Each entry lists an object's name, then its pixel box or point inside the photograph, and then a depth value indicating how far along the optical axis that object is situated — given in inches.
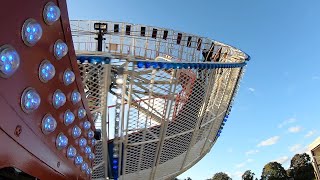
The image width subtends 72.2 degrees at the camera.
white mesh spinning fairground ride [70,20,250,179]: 339.5
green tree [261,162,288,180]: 1580.3
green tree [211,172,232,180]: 1979.6
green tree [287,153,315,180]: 1412.2
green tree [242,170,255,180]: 1793.3
